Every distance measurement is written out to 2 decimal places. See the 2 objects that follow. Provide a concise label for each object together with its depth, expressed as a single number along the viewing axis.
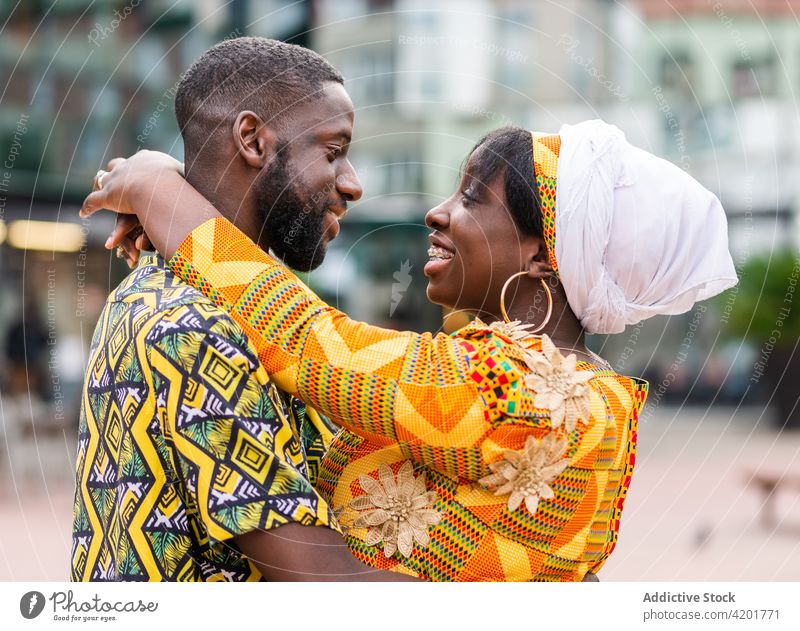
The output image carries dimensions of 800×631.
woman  2.34
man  2.20
